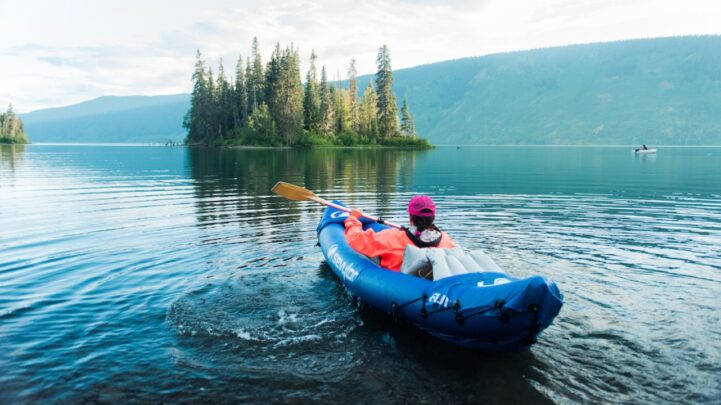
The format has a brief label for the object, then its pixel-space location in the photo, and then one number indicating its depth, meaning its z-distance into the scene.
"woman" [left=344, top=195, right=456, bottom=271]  7.27
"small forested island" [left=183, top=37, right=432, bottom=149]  81.62
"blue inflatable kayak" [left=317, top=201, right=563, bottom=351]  5.20
